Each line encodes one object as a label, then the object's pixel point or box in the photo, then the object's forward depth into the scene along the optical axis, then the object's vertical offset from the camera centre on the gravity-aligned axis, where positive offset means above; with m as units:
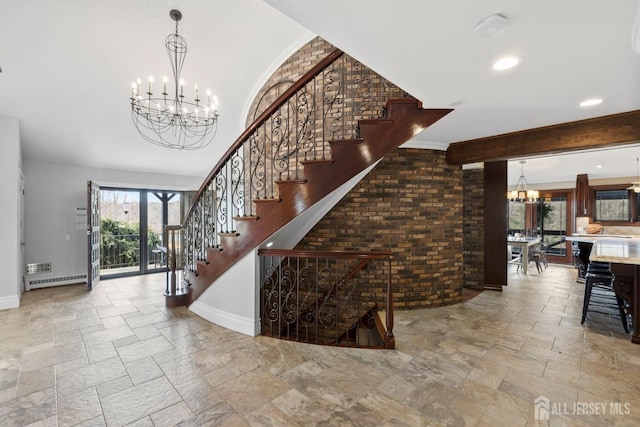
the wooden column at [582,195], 8.07 +0.41
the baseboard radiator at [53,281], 5.33 -1.46
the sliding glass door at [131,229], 6.70 -0.50
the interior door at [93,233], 5.29 -0.48
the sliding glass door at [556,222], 8.75 -0.44
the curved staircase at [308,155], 2.90 +0.66
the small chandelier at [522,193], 7.03 +0.41
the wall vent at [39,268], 5.30 -1.14
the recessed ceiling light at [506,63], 1.94 +1.07
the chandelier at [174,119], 3.43 +1.59
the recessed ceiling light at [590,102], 2.72 +1.08
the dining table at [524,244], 6.91 -0.91
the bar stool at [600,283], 3.55 -1.00
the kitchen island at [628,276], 3.11 -0.79
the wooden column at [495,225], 5.43 -0.32
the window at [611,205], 7.96 +0.11
